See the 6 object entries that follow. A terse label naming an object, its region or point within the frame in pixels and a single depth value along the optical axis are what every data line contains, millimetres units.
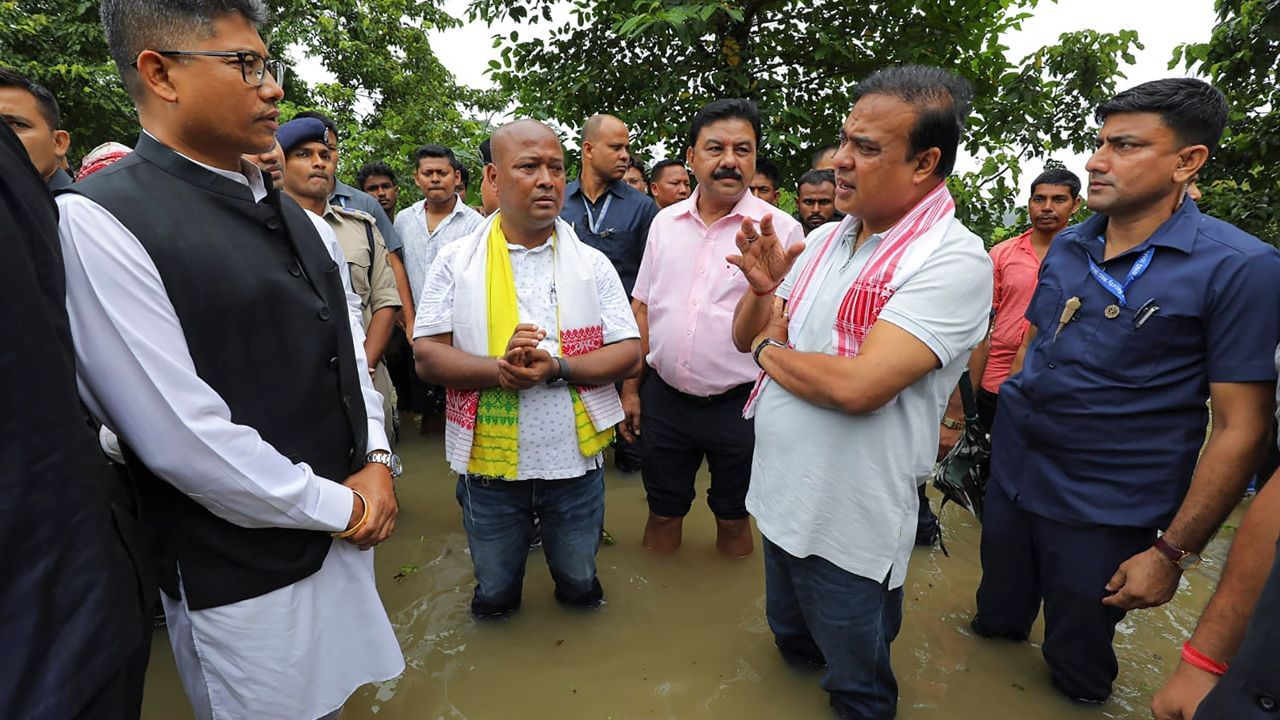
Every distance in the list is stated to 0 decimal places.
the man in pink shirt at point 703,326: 3115
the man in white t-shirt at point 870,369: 1841
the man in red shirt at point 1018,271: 3975
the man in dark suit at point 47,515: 947
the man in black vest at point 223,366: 1338
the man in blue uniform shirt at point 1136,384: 1977
